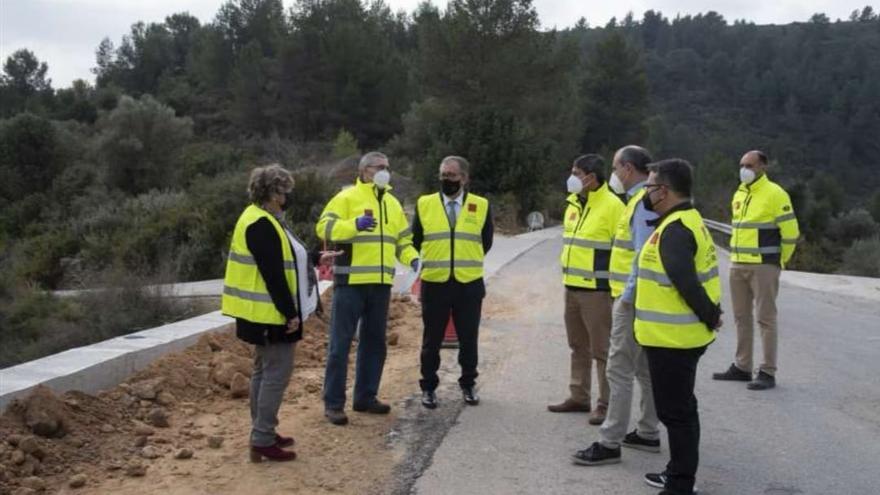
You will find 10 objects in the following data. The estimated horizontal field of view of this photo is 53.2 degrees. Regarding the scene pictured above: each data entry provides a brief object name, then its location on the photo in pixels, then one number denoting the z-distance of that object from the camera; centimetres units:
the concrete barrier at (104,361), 608
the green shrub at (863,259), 2467
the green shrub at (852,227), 4512
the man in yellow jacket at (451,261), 681
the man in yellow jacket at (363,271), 638
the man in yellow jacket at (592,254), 642
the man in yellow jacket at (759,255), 779
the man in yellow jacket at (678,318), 475
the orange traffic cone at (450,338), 950
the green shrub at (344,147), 5178
